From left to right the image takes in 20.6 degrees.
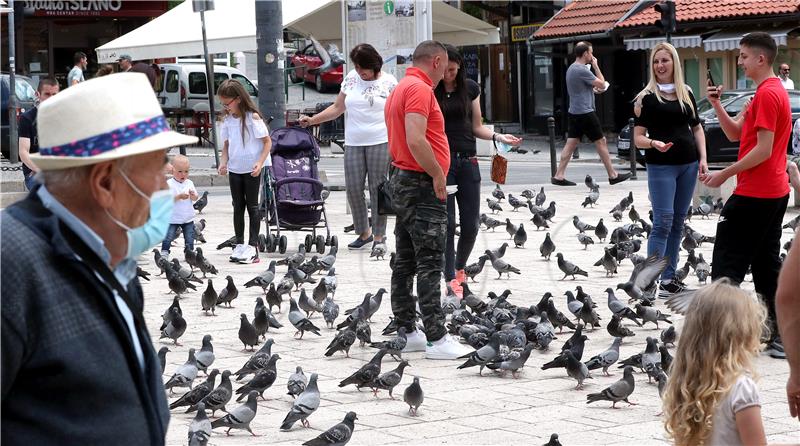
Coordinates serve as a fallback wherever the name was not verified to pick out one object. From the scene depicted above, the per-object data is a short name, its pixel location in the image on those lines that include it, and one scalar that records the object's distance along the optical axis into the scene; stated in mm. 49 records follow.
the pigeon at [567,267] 20190
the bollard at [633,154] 39071
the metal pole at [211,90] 41444
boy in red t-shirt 13245
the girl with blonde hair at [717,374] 6647
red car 72835
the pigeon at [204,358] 13440
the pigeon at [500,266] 20387
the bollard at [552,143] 38506
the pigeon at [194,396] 11723
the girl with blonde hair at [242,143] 21365
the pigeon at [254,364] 12886
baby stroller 23305
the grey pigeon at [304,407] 11080
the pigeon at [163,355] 12798
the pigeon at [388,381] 12386
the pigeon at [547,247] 22579
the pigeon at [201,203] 30329
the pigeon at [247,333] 14802
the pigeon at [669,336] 14166
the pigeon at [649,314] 15751
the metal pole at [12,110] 39596
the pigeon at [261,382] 12121
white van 61105
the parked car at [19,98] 42743
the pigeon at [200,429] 10165
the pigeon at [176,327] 14983
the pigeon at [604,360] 13300
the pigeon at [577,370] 12721
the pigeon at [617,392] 11713
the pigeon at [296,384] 12295
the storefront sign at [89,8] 70992
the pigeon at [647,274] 17078
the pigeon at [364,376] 12477
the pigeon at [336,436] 10124
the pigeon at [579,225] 25707
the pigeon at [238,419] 10927
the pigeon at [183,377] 12630
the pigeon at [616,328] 15165
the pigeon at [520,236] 24506
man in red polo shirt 13503
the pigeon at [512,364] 13259
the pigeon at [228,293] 17957
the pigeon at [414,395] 11534
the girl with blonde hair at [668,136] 16910
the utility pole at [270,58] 27886
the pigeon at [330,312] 16449
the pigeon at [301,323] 15793
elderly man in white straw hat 4381
